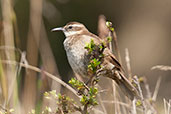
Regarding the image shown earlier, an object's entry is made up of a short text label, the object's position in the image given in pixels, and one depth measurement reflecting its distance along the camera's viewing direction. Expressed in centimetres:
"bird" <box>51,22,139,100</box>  697
